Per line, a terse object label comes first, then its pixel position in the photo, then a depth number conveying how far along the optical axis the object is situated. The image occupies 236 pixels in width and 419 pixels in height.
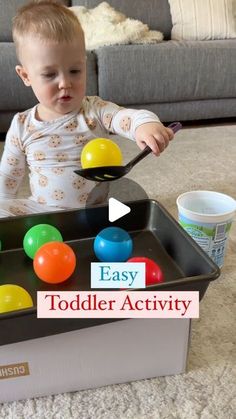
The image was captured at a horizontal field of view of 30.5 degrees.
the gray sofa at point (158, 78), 1.71
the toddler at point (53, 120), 0.87
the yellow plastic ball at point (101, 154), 0.83
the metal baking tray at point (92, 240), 0.72
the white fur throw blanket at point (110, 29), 1.79
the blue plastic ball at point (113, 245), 0.74
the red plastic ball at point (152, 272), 0.69
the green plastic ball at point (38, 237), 0.74
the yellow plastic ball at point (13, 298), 0.60
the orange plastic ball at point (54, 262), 0.69
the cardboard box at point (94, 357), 0.60
